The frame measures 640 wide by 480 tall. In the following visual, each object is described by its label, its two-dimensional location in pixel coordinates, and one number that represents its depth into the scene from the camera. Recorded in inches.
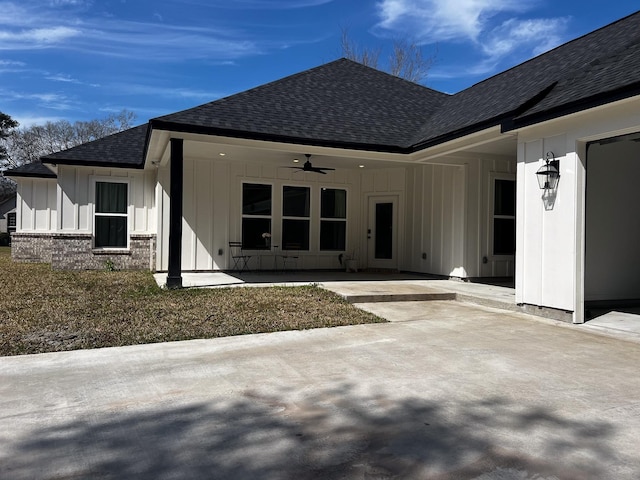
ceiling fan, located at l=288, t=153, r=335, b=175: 410.0
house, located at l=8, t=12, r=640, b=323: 243.0
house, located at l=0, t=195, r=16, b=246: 1278.3
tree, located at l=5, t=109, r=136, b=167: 1487.5
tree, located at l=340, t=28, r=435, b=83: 1008.9
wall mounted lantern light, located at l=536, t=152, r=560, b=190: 241.3
